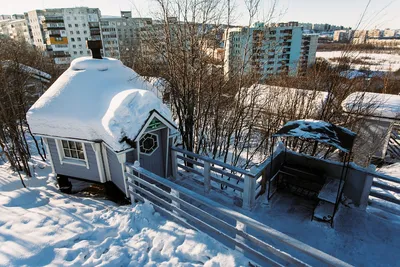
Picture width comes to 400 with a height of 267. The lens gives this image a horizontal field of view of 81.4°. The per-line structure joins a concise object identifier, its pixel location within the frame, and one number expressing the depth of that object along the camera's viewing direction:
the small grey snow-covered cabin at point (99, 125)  5.88
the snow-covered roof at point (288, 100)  11.66
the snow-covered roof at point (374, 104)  10.45
